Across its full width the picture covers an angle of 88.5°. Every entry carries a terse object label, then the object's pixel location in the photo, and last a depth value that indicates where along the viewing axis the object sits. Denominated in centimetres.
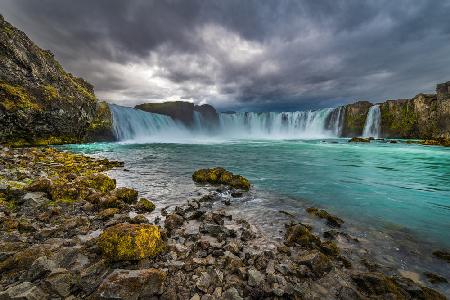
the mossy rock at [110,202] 826
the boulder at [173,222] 701
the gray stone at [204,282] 426
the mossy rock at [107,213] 730
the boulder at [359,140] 6090
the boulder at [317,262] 495
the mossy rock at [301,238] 629
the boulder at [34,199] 741
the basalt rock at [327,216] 799
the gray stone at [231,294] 404
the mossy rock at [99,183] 1020
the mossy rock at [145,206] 860
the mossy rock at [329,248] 585
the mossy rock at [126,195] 934
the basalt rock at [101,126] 4575
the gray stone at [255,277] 441
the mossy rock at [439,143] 4819
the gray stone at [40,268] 397
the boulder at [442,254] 594
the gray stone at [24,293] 324
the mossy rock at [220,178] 1287
